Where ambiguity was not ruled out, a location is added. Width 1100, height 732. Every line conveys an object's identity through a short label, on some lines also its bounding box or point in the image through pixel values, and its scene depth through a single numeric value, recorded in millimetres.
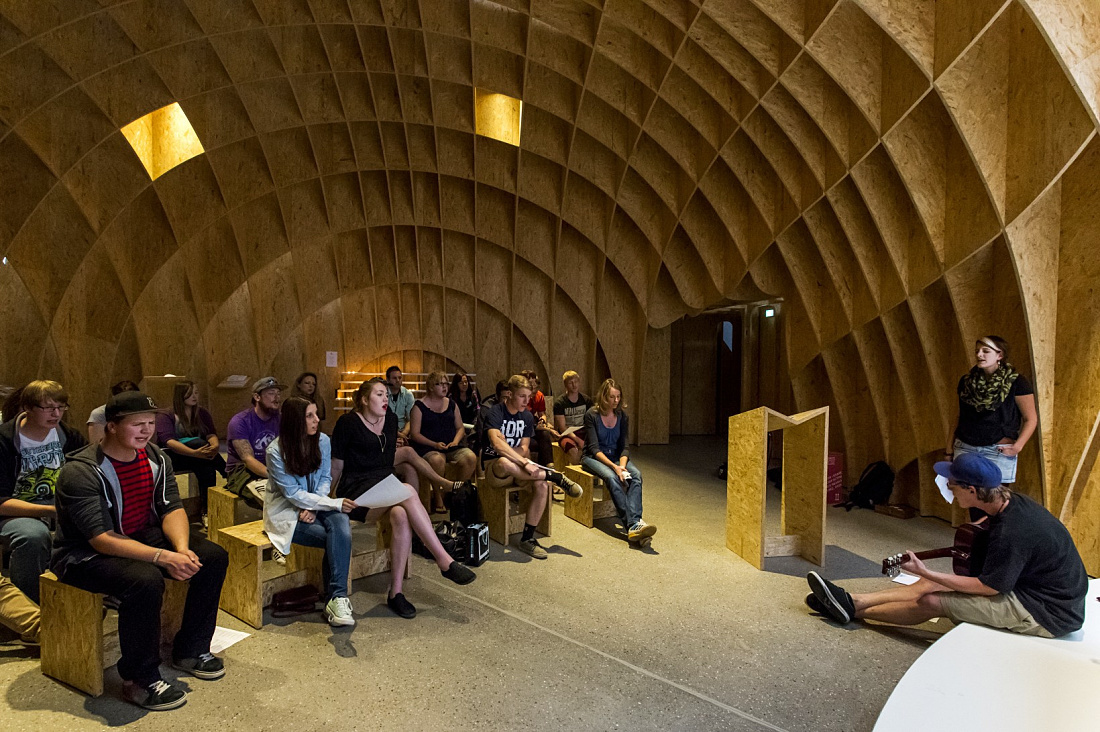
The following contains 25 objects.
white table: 2520
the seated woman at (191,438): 7070
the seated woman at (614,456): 6859
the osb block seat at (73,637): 3670
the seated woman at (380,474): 5109
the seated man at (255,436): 6008
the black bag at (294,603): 4812
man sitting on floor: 3896
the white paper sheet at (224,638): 4320
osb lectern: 6104
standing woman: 6023
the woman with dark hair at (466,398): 11352
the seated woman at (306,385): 8945
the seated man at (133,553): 3580
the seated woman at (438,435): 7434
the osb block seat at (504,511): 6797
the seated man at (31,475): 4348
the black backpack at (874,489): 8719
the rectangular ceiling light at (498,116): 12656
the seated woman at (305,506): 4703
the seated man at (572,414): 8250
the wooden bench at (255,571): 4656
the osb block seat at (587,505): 7566
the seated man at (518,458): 6570
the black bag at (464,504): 6734
